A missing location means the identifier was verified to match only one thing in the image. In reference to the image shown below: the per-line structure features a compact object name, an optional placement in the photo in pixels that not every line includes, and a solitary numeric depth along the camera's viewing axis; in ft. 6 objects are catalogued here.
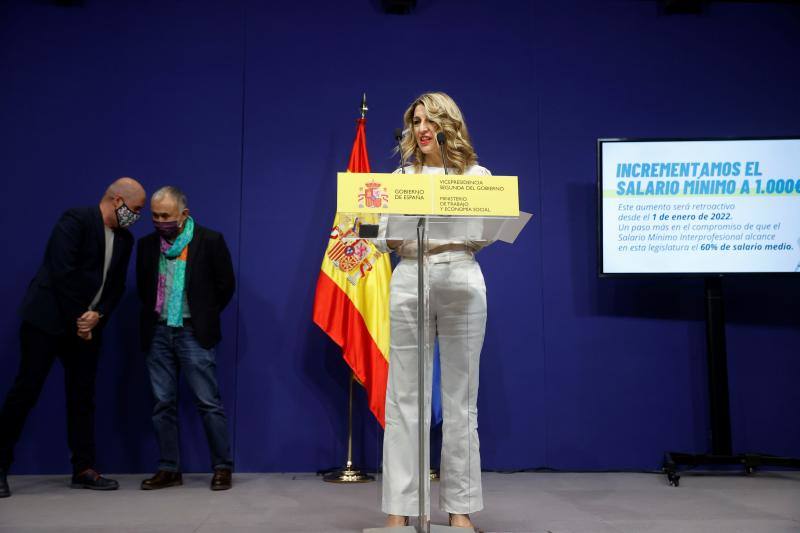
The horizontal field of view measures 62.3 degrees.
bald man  10.66
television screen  12.39
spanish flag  11.94
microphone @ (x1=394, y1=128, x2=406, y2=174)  6.89
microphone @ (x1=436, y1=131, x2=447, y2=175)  6.59
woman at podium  7.27
